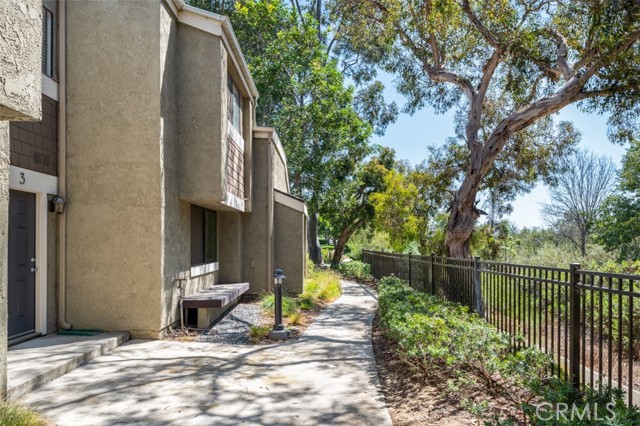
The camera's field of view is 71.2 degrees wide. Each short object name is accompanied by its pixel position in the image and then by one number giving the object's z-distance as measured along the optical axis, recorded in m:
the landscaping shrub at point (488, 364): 3.37
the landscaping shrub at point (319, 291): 12.28
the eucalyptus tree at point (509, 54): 10.39
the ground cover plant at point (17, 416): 3.56
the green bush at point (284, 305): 10.11
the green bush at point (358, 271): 23.25
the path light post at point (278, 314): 8.02
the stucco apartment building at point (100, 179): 6.92
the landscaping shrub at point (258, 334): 7.86
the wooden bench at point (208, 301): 8.48
